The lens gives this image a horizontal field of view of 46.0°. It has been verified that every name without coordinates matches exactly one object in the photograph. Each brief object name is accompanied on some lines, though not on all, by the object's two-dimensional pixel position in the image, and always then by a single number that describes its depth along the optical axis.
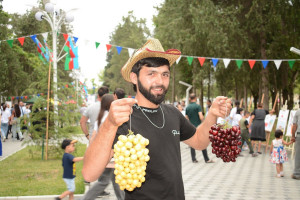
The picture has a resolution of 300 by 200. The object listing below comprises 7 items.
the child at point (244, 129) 13.30
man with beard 2.41
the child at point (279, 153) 9.33
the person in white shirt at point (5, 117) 17.45
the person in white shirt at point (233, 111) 14.15
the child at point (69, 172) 6.37
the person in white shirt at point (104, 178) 5.63
